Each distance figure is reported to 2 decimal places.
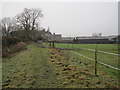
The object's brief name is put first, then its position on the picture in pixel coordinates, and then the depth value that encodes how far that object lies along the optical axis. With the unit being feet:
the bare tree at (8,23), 137.16
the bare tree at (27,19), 138.76
